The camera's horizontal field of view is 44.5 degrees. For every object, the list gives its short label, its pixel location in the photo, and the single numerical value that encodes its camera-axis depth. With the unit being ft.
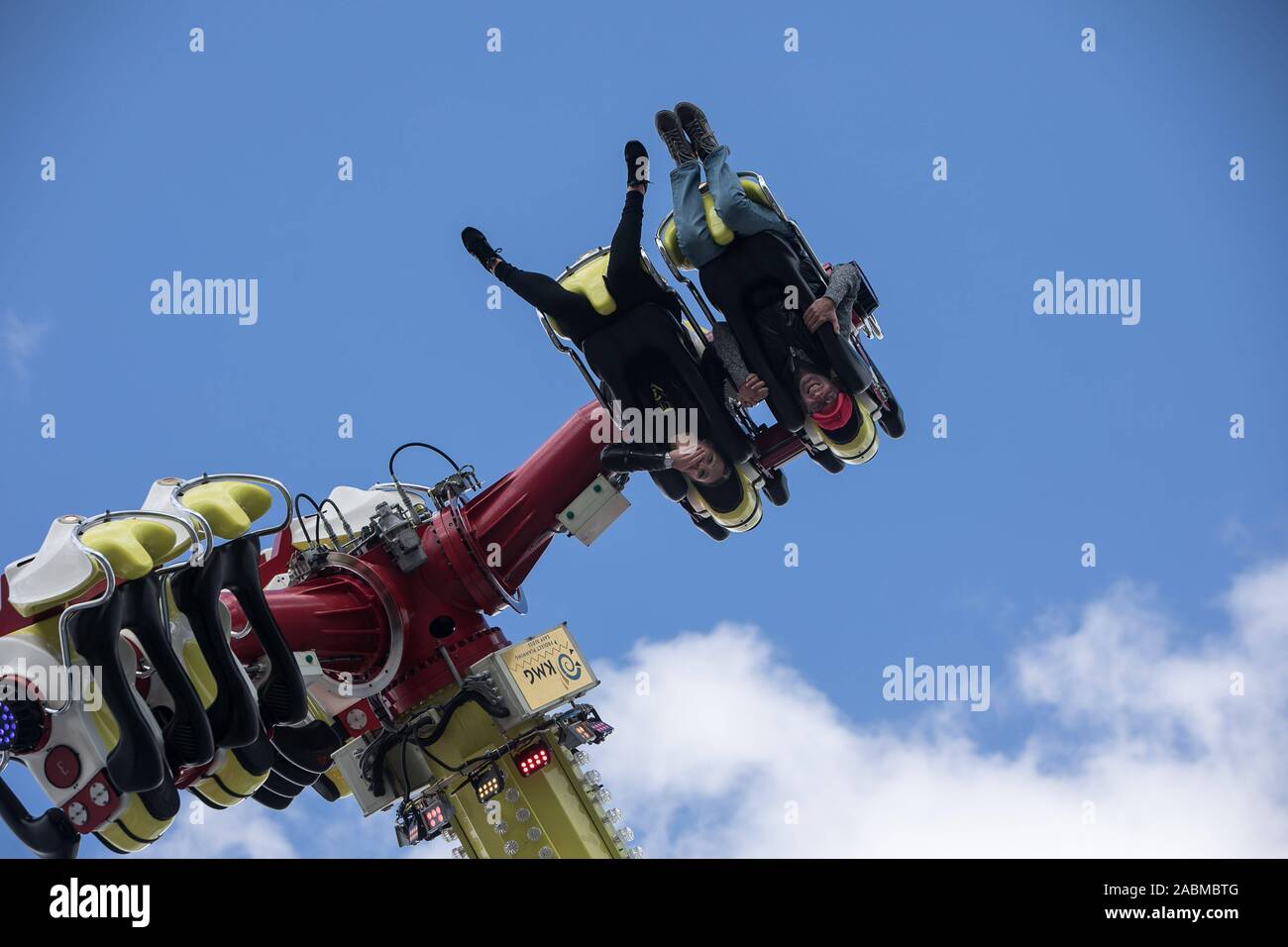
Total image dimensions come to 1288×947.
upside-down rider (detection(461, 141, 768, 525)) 50.88
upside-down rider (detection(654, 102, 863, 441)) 49.80
